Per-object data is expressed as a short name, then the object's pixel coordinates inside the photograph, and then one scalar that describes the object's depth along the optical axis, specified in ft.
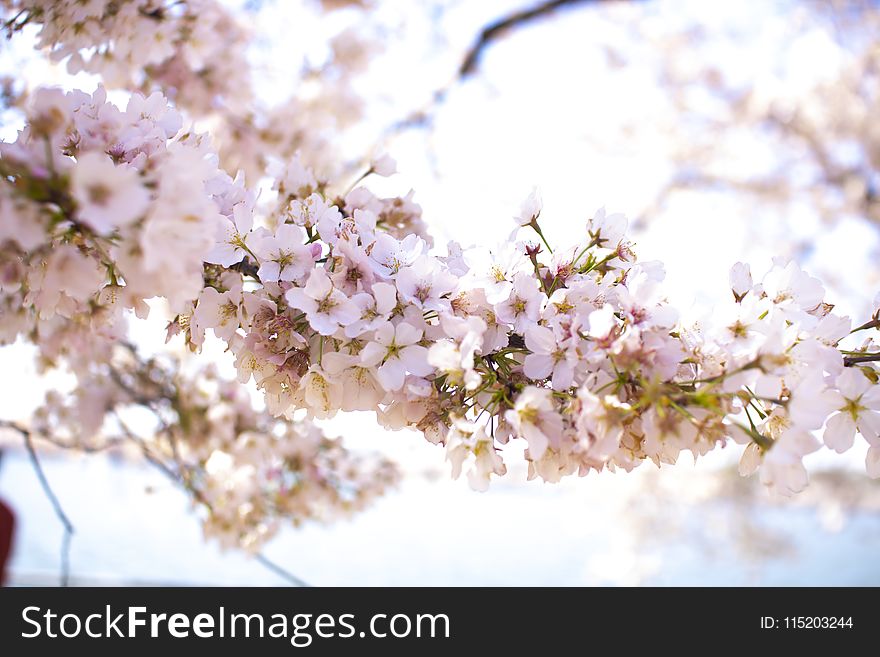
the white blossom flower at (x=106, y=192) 1.02
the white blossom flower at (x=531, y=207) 1.77
